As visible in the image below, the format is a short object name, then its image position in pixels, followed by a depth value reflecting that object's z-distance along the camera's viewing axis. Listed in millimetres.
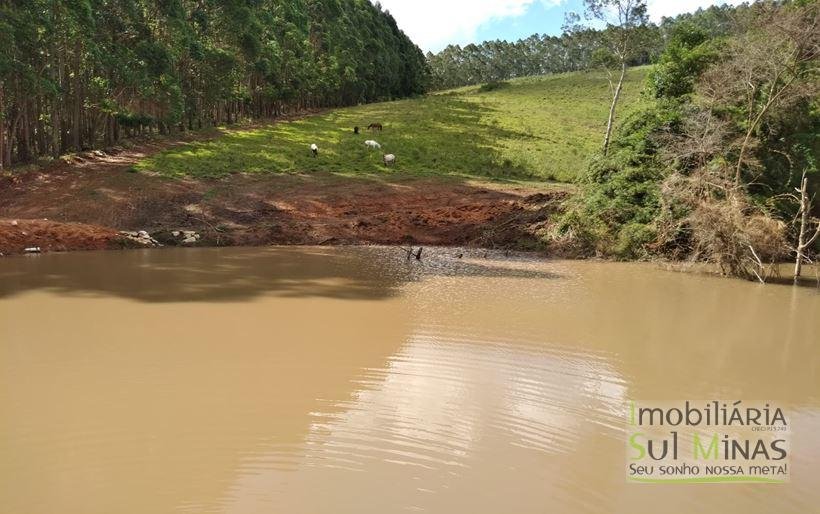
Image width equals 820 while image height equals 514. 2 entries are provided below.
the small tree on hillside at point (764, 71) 16984
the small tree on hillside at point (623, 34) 26266
